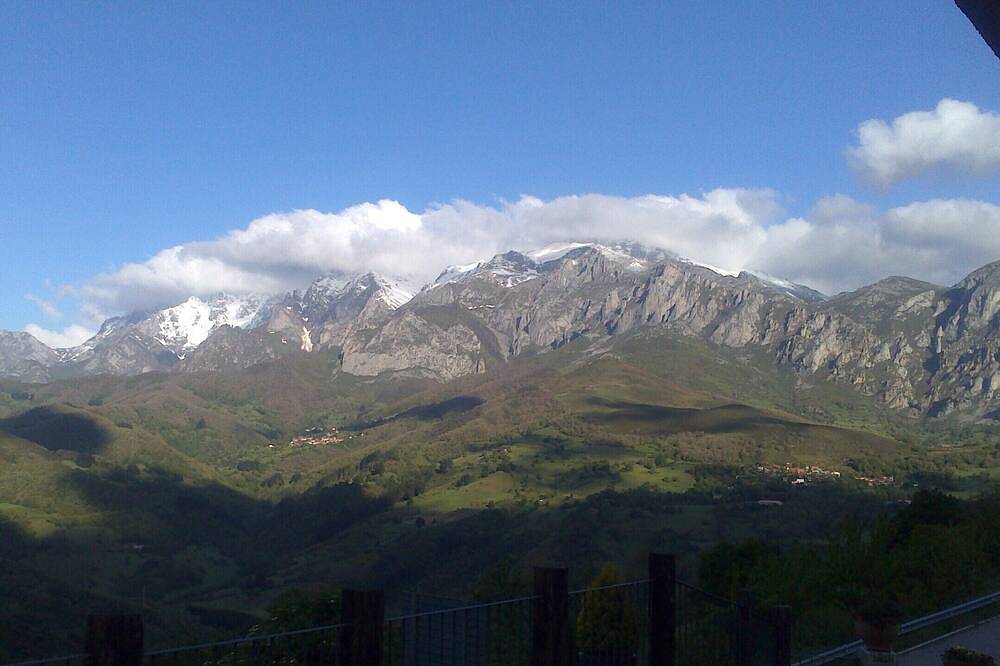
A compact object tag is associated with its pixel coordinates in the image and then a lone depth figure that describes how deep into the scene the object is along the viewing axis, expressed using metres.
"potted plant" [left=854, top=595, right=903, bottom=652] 10.84
